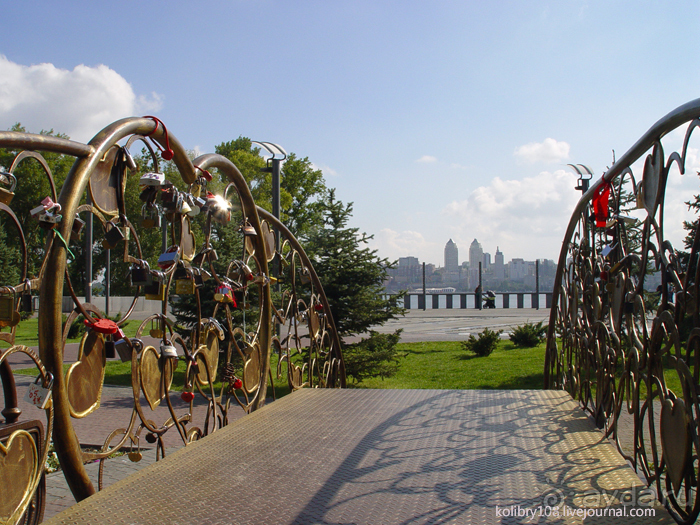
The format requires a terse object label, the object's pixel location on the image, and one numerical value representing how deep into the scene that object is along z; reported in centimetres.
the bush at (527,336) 1348
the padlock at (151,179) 202
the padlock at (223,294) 280
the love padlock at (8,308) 148
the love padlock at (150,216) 208
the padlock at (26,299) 151
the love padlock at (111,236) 187
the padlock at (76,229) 165
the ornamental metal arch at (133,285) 153
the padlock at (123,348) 192
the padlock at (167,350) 224
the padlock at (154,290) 204
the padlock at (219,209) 261
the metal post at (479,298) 3225
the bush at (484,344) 1216
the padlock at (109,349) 188
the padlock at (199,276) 245
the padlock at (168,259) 219
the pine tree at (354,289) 887
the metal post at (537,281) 3200
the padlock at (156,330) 225
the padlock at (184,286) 233
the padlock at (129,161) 196
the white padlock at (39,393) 150
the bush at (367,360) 881
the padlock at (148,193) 208
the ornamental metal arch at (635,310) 176
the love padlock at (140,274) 198
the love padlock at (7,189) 144
